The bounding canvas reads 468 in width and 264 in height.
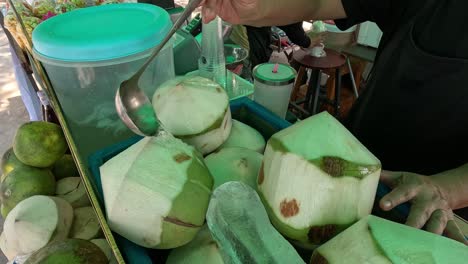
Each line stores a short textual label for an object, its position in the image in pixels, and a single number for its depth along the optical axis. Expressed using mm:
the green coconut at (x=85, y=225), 617
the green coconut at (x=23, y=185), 687
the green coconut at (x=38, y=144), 715
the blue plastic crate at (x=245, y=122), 443
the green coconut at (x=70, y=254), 476
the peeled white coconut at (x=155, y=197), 420
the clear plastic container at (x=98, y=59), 655
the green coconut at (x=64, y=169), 808
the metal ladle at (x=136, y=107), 525
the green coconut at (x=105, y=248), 535
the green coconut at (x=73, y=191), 701
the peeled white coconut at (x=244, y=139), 656
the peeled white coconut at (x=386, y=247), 351
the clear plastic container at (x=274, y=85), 814
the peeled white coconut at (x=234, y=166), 536
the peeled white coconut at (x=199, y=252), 435
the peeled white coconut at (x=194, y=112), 576
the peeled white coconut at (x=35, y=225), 568
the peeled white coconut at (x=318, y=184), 423
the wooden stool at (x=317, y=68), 2105
